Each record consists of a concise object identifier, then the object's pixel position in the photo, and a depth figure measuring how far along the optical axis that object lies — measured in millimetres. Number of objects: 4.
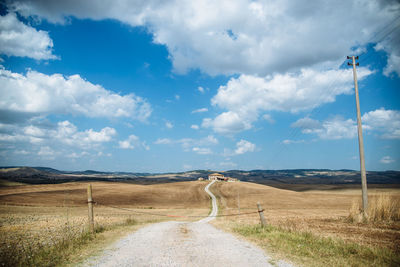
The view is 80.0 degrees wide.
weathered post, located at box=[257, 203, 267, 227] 12719
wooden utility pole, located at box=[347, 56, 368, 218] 16844
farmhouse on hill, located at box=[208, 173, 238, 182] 137400
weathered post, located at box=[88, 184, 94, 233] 11297
